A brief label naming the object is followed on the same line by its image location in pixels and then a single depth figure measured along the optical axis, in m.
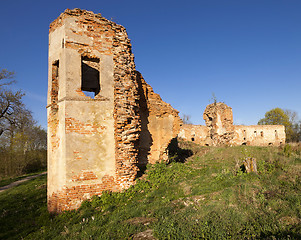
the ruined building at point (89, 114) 7.38
